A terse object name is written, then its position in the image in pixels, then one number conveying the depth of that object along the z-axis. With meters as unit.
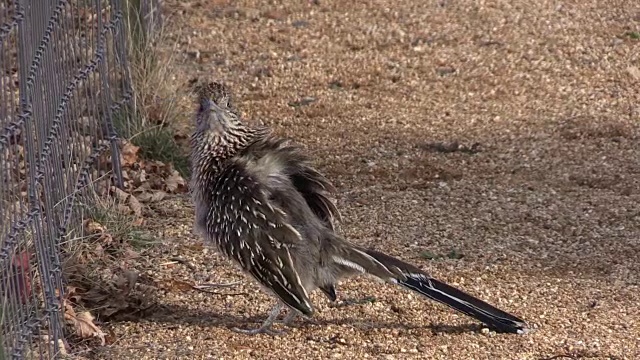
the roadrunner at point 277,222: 12.73
